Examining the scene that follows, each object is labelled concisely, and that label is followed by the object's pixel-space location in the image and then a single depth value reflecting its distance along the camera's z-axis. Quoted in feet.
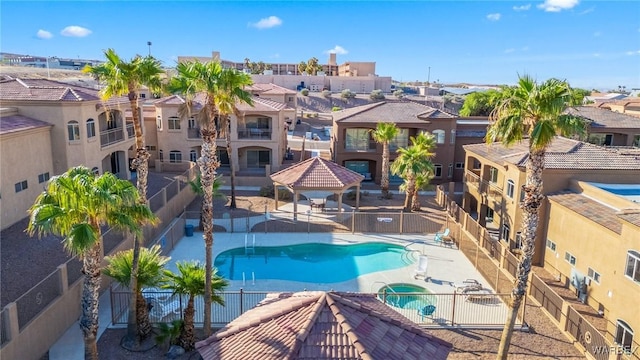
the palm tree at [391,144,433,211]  101.24
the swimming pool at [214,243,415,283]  77.51
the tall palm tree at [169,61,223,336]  45.65
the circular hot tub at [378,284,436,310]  64.80
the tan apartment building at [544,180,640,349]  53.62
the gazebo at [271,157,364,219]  99.96
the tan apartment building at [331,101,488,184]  134.10
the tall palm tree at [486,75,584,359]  41.98
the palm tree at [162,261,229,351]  49.26
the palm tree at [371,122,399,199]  116.78
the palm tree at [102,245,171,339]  51.01
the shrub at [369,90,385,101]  332.08
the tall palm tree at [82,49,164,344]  50.14
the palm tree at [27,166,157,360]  36.60
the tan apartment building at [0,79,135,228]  82.43
